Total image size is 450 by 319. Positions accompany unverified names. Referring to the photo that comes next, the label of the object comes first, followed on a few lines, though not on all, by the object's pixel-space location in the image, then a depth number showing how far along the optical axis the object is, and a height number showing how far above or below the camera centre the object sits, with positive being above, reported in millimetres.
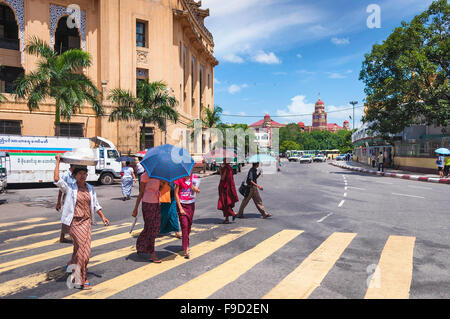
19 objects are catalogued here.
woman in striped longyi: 4770 -924
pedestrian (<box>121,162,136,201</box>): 14453 -1191
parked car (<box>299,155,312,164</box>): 64250 -1456
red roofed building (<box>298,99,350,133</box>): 199188 +16471
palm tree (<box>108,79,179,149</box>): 26719 +3359
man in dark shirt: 9750 -1081
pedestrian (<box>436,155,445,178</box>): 24297 -855
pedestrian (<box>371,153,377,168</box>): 42159 -1160
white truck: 19844 -420
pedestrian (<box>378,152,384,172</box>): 31766 -954
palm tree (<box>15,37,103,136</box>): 19938 +3859
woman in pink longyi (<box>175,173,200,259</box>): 6098 -872
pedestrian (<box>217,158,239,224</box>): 9125 -1061
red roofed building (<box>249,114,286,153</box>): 161375 +10246
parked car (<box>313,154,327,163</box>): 72438 -1431
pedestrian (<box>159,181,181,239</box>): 6676 -1174
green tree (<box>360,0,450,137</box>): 25812 +5882
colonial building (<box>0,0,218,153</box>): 27938 +8824
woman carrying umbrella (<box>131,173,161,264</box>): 5914 -995
